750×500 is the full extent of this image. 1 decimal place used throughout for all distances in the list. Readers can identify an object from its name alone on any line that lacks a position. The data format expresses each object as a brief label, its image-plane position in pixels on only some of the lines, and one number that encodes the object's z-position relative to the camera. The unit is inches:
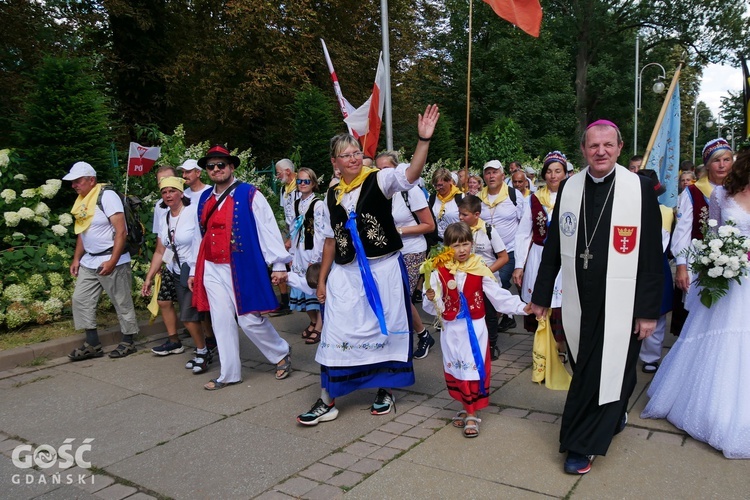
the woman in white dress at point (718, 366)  147.6
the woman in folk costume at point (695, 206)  189.8
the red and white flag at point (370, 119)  287.4
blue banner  219.3
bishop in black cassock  139.3
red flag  259.4
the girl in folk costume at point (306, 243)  282.4
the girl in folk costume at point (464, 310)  169.3
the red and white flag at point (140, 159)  340.8
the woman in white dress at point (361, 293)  179.2
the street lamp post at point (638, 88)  783.7
